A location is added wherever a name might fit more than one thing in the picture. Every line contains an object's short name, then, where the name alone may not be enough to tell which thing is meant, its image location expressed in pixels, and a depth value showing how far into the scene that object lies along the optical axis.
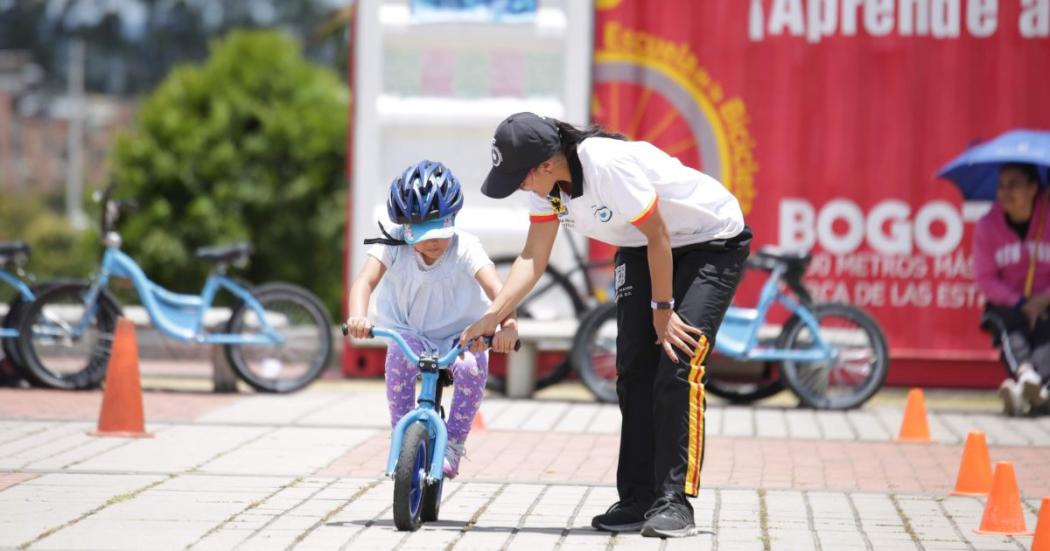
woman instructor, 11.81
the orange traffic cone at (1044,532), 11.44
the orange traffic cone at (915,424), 19.12
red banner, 23.83
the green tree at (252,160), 63.59
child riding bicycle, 12.63
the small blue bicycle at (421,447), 11.91
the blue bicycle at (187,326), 22.64
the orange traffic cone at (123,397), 17.62
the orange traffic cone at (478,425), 19.14
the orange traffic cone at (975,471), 14.82
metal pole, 140.37
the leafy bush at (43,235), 112.56
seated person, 21.59
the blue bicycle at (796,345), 22.16
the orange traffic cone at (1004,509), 12.81
